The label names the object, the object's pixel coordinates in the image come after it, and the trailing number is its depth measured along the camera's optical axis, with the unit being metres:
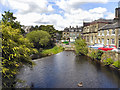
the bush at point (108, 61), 22.75
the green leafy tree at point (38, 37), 42.81
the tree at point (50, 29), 58.24
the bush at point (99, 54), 26.95
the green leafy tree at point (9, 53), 8.77
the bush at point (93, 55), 29.22
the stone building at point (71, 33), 86.94
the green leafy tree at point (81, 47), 36.16
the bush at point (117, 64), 20.15
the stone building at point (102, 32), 29.83
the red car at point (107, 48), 26.84
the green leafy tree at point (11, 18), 21.81
